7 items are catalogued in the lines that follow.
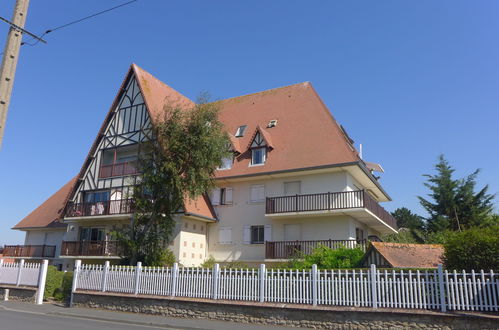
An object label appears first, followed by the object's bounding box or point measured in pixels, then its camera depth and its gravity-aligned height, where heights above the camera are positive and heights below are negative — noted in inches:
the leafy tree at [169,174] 805.2 +172.4
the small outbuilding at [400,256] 605.4 +15.7
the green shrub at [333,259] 699.4 +9.3
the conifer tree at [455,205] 1434.5 +226.3
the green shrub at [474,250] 461.4 +20.9
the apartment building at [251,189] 885.2 +178.9
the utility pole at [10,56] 340.8 +171.5
